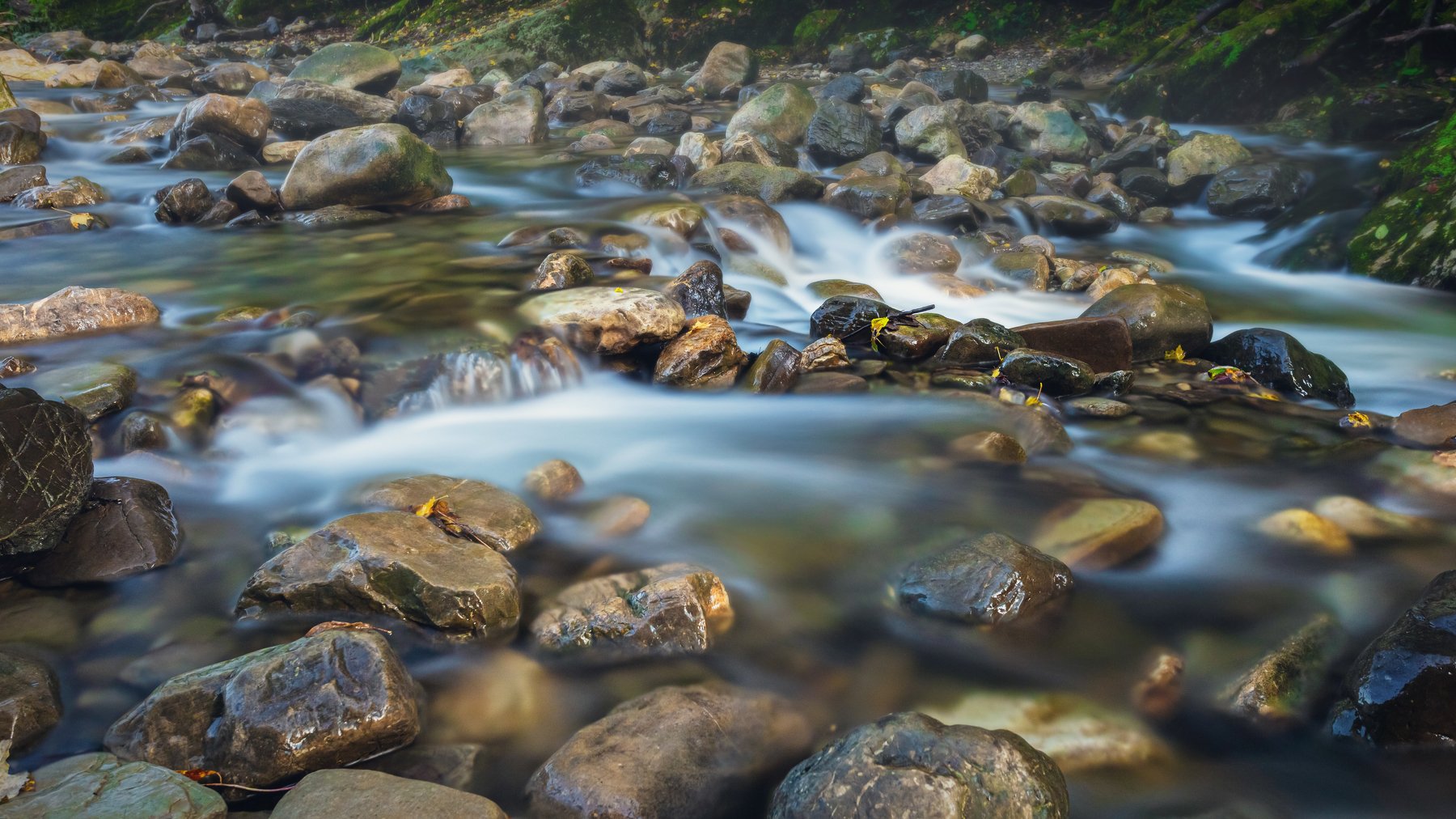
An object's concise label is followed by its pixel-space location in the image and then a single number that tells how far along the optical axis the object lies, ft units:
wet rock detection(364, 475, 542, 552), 12.66
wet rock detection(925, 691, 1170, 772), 9.21
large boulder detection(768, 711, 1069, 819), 7.14
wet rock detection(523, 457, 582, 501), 14.62
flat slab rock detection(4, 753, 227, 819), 7.15
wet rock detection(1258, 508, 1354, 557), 12.84
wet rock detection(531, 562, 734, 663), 10.64
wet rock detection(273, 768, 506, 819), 7.25
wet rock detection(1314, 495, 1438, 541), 12.98
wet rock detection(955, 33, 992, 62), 64.59
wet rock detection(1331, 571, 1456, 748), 8.68
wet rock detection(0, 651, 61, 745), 8.84
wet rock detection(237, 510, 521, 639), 10.57
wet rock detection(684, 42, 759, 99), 60.49
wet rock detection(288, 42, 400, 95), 53.11
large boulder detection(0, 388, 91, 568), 10.75
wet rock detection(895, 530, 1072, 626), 11.18
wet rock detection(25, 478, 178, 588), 11.62
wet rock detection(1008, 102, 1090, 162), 42.47
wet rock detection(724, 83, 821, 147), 40.52
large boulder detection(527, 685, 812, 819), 8.25
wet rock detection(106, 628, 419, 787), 8.28
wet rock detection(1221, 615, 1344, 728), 9.70
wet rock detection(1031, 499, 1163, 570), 12.62
